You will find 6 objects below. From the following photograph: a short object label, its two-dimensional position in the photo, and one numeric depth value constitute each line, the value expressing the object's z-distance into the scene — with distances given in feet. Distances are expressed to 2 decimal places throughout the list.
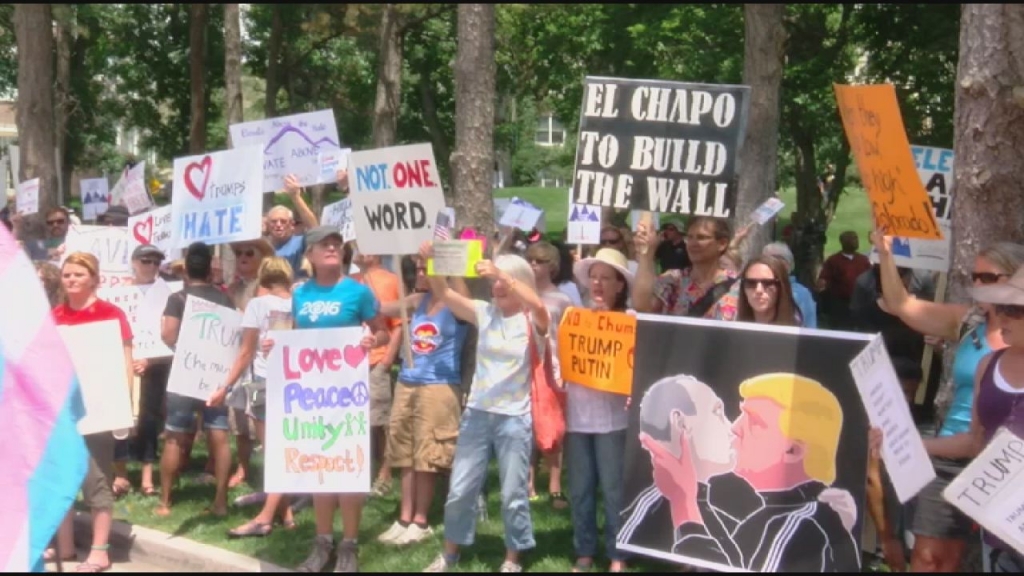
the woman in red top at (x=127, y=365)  24.89
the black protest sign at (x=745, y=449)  18.93
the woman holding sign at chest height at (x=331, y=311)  23.65
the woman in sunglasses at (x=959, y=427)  16.88
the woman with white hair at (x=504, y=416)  22.49
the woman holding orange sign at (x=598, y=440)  22.47
